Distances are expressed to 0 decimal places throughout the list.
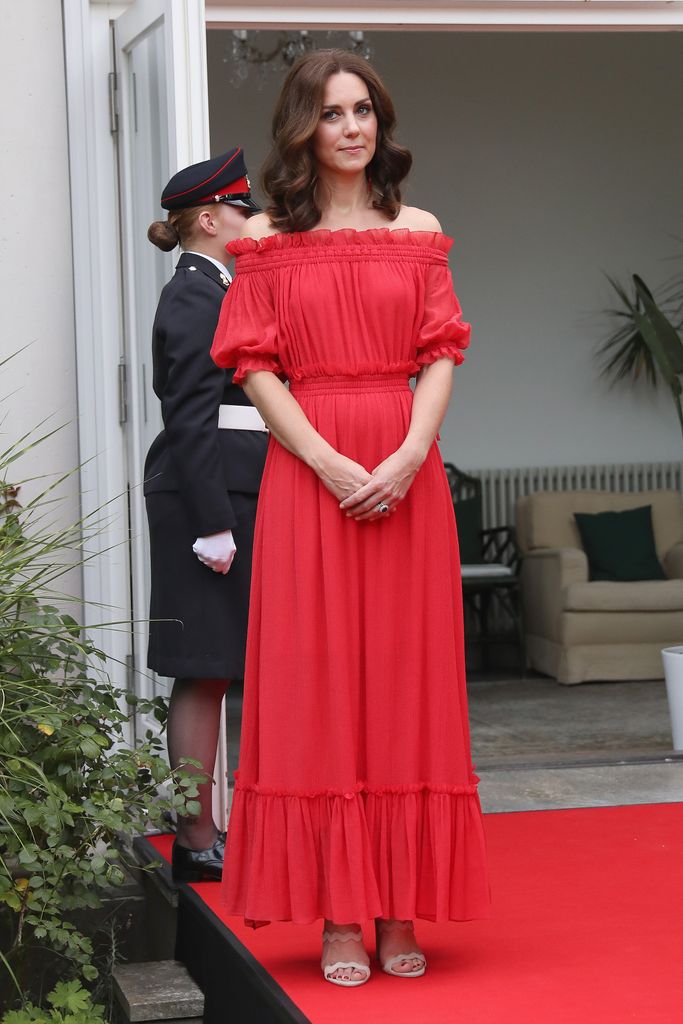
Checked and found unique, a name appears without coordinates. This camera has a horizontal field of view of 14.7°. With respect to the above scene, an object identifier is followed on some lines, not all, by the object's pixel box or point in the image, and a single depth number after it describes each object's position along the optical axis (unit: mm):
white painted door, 6158
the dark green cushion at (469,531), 14147
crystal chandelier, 13662
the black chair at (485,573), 13430
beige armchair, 12743
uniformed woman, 5311
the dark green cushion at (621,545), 13314
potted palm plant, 15326
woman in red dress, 4150
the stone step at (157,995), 4926
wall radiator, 15297
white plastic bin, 8495
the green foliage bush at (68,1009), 5007
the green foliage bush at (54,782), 5058
